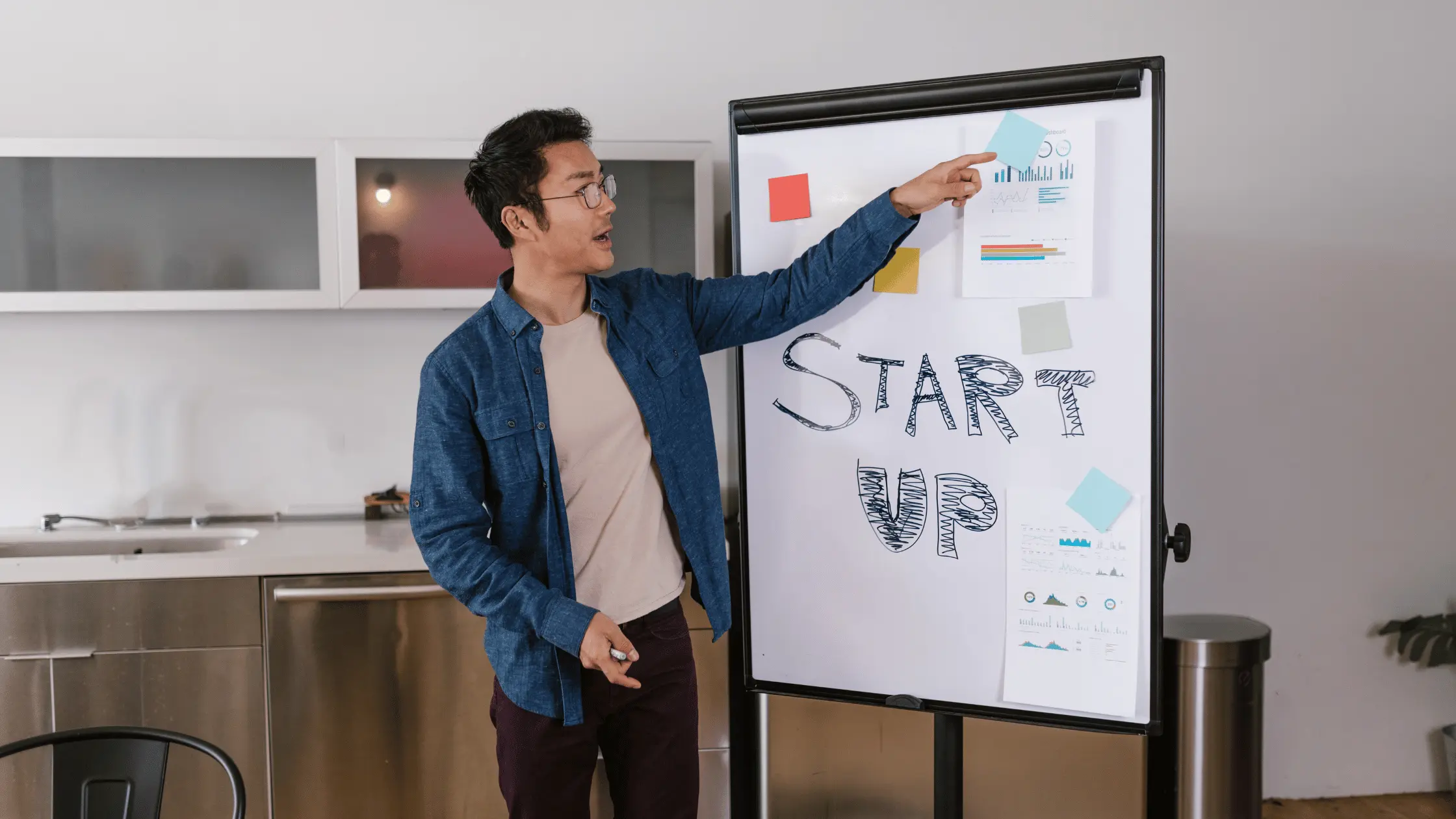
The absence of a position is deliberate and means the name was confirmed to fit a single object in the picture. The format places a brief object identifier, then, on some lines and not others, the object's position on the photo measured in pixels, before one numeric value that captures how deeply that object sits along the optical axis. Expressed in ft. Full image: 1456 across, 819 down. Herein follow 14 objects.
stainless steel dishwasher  6.74
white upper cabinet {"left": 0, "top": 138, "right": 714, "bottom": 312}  7.20
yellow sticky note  4.71
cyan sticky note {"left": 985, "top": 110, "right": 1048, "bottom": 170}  4.42
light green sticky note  4.43
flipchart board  4.34
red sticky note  4.97
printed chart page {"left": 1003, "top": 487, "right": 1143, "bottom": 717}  4.40
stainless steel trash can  7.20
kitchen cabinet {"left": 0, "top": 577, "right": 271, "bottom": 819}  6.61
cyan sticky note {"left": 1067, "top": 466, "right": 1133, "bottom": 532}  4.37
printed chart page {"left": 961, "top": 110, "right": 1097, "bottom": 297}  4.34
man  4.47
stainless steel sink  7.78
